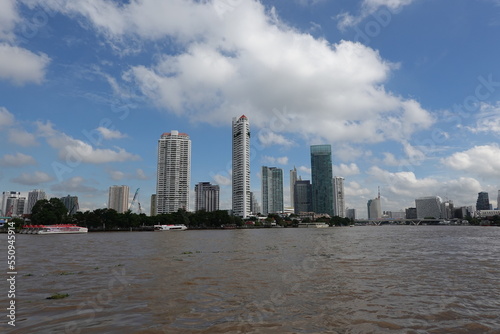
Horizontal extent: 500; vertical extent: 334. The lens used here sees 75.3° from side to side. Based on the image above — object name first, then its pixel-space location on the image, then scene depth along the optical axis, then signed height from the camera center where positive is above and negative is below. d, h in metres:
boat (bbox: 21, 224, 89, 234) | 117.72 -4.04
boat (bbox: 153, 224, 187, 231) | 172.50 -5.33
